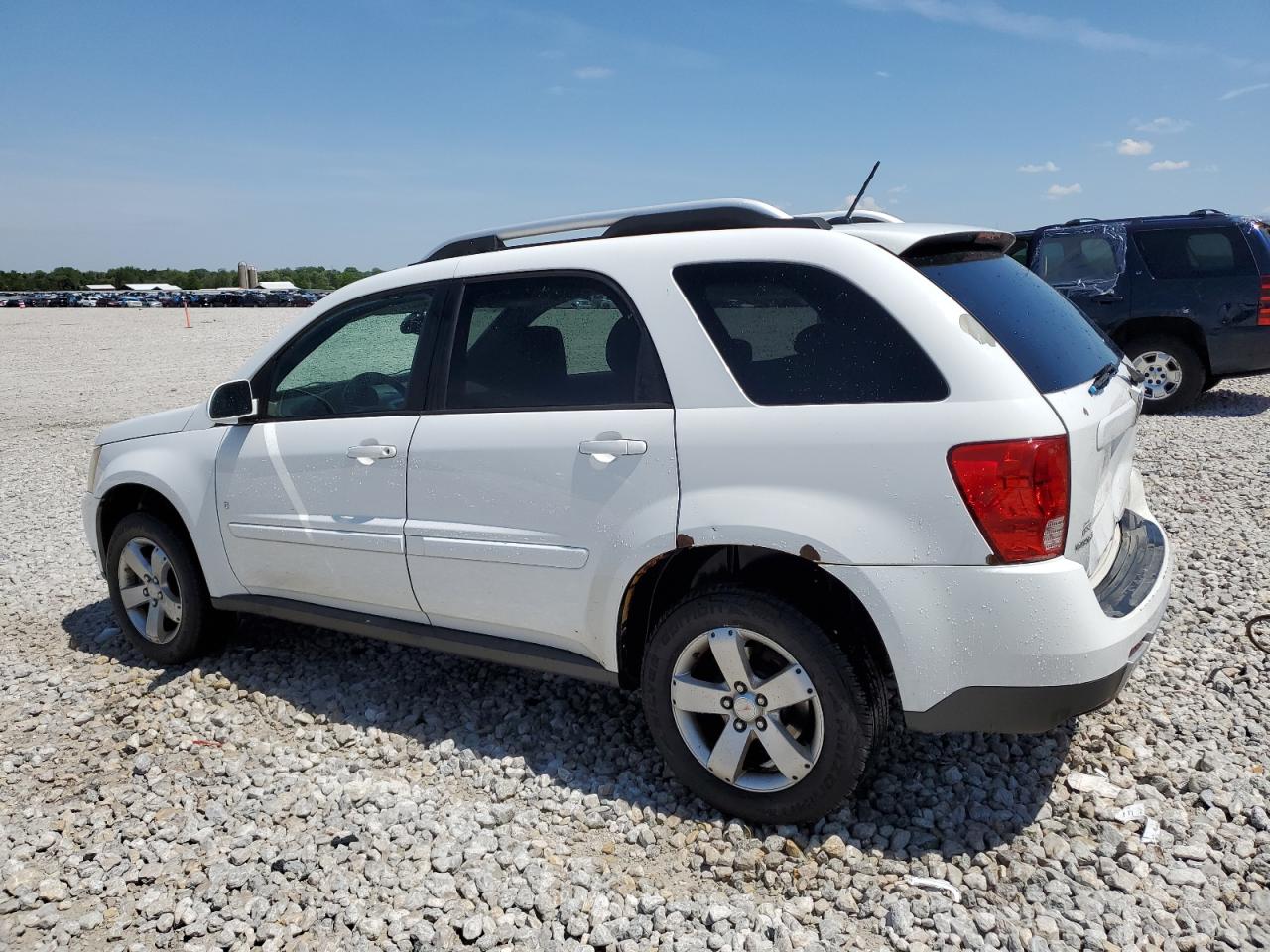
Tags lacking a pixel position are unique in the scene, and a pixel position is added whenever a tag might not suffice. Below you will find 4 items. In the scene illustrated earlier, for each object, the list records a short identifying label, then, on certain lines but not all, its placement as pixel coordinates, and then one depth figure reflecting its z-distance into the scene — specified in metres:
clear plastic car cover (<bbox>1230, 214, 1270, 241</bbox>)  9.62
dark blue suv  9.62
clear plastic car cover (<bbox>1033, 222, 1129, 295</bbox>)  10.06
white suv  2.66
